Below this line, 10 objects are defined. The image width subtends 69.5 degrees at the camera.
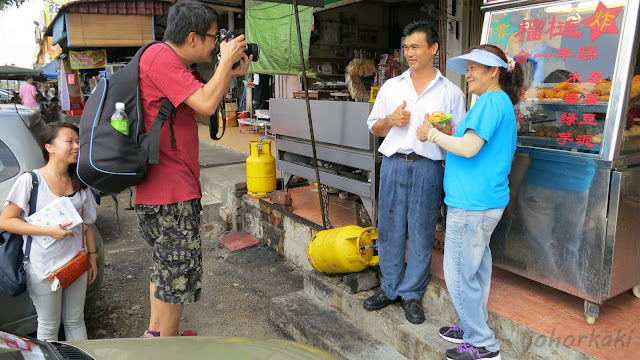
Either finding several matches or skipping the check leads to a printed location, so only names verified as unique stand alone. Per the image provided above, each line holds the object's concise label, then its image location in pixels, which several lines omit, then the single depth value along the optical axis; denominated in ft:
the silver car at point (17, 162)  9.74
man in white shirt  9.82
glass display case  8.39
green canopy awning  22.25
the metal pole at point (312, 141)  13.61
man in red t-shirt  7.66
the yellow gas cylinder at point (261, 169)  19.06
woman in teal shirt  8.03
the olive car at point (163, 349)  5.73
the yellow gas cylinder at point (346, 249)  11.57
